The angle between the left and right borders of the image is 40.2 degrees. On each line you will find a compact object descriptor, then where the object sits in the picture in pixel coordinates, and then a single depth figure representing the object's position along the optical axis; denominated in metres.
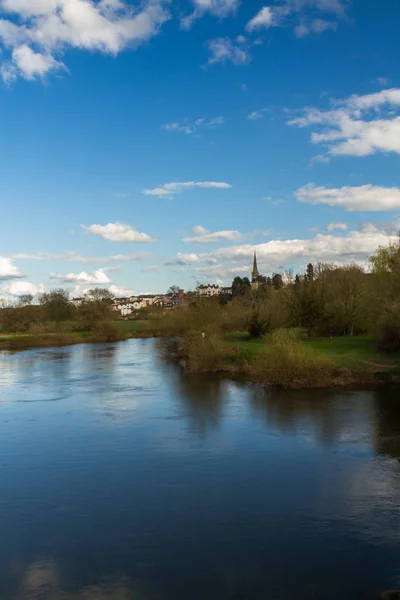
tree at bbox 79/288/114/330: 84.50
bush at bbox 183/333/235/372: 39.84
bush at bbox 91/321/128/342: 76.69
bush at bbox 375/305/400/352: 33.91
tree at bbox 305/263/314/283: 52.30
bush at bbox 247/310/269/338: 50.84
